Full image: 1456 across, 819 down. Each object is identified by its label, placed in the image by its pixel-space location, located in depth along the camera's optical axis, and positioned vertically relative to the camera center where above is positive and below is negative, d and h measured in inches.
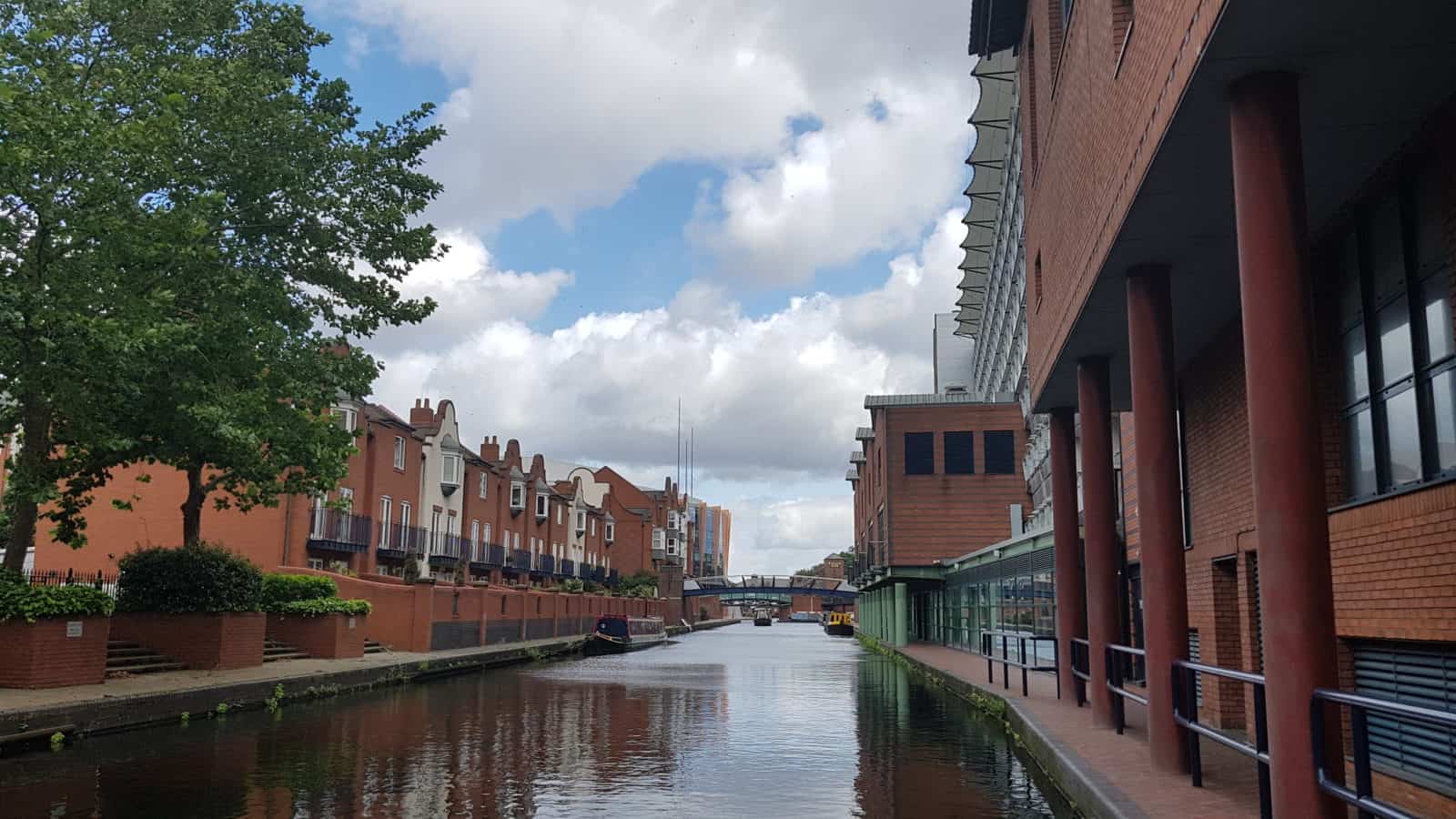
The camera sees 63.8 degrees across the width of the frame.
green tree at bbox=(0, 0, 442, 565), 635.5 +215.7
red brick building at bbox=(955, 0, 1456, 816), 271.4 +89.0
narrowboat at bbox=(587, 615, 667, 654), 1892.2 -75.5
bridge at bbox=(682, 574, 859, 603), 4210.1 +20.8
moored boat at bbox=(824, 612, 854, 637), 3233.3 -89.8
